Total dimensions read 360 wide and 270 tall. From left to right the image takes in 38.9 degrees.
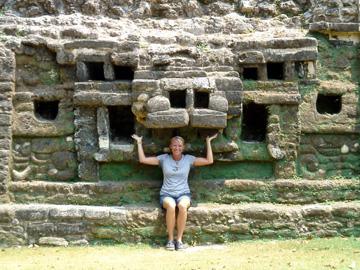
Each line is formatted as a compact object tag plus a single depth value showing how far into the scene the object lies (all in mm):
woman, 6387
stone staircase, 6555
